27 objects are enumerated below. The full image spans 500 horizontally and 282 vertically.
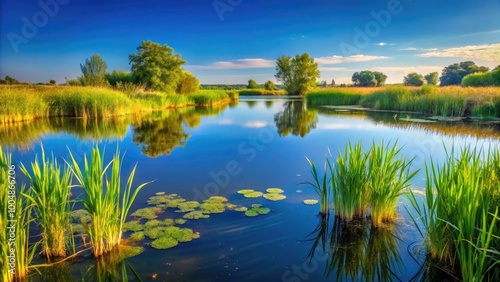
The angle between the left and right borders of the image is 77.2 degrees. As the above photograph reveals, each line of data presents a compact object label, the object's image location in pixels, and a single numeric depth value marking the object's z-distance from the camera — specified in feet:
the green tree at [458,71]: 166.09
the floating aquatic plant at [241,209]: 15.70
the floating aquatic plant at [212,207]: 15.56
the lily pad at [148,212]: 14.69
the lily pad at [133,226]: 13.37
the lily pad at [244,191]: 18.29
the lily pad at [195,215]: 14.70
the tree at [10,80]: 107.18
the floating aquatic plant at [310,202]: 16.69
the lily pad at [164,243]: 12.03
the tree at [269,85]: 257.96
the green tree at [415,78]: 174.85
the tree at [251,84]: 260.01
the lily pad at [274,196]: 17.31
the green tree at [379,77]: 239.91
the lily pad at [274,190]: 18.39
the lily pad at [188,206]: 15.55
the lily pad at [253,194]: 17.69
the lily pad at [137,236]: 12.61
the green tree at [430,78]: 174.32
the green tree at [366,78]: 232.94
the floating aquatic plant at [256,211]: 15.25
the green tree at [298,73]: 205.67
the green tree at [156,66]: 101.35
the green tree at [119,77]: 110.63
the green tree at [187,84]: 115.44
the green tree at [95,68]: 115.03
